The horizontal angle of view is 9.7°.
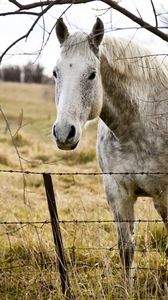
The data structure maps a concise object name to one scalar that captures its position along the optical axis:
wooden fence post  7.11
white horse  7.38
